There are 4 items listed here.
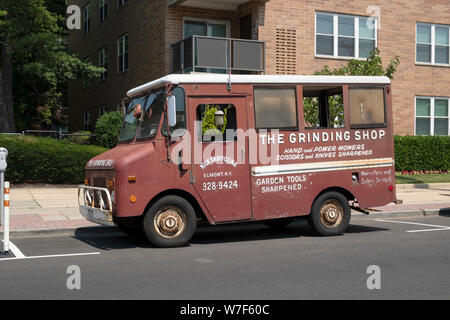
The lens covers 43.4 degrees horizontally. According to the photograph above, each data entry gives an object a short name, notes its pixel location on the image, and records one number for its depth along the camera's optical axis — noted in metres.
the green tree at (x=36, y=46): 21.34
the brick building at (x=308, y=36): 20.88
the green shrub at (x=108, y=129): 20.69
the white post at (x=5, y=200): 8.59
